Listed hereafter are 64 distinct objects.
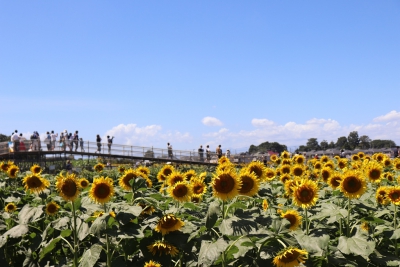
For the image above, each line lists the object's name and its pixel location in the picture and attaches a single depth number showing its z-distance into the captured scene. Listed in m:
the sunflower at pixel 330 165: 8.48
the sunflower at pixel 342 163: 9.03
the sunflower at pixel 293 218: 3.87
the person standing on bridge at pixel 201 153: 40.45
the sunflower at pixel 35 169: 6.79
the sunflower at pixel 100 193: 3.95
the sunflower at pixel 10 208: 5.63
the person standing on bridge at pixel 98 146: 39.75
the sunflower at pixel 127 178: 4.60
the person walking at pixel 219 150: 29.19
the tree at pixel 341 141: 111.31
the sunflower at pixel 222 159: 6.48
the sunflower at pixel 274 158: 10.43
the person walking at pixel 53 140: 37.72
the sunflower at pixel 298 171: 6.96
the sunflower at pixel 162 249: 3.50
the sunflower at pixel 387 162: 9.59
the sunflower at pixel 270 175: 6.67
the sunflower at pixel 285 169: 7.29
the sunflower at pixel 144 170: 6.09
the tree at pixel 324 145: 108.38
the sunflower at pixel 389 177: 7.34
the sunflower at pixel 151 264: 3.34
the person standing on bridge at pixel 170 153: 40.79
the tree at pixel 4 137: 90.38
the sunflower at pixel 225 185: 3.44
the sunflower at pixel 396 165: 9.09
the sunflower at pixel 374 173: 5.87
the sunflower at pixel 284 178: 6.69
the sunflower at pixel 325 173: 6.95
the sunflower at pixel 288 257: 2.89
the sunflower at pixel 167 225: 3.51
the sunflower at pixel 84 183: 5.20
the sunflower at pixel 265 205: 5.13
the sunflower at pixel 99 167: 9.13
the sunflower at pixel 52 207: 4.89
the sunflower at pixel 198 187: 4.43
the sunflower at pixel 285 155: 10.31
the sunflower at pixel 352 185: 4.29
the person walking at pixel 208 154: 39.44
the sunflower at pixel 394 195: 4.72
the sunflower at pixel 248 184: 3.77
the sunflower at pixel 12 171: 7.13
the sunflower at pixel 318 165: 9.51
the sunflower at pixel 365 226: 4.56
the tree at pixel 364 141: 90.04
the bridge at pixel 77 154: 35.81
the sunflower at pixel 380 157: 9.77
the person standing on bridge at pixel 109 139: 41.88
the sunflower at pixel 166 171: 6.04
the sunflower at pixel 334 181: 5.01
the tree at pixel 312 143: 111.75
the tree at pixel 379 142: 107.27
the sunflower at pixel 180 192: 4.12
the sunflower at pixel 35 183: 5.02
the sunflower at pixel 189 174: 5.55
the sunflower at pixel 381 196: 5.24
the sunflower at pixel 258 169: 4.60
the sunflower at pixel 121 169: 7.98
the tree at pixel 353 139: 96.88
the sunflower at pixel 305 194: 3.86
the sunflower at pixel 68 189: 3.92
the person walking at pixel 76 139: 38.50
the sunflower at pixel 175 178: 4.79
